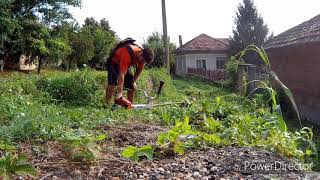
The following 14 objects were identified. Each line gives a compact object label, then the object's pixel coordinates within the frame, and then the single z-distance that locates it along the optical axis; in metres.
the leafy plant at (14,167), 1.93
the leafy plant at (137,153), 2.22
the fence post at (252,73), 11.16
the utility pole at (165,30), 16.83
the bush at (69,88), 5.79
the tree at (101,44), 27.09
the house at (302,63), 8.13
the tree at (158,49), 26.38
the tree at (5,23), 15.62
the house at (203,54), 27.60
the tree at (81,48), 23.33
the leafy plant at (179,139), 2.47
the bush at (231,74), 15.15
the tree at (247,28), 25.21
